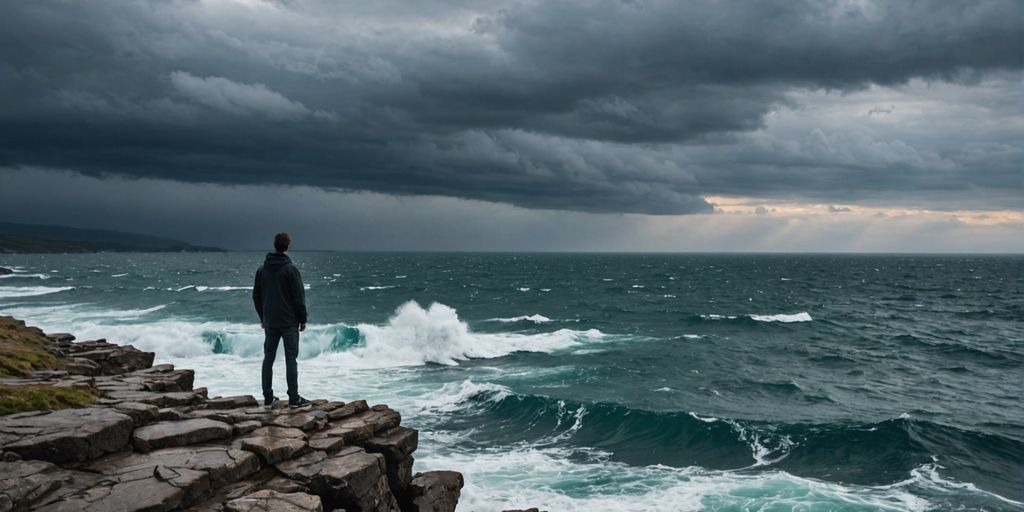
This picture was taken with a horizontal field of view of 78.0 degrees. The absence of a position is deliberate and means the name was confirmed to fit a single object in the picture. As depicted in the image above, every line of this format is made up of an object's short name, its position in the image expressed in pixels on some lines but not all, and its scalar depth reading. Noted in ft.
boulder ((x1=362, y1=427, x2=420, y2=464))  31.01
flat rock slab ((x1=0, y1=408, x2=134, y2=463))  23.08
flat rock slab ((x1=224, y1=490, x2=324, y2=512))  22.31
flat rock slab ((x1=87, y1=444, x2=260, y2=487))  23.70
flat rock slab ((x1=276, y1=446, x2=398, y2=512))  25.90
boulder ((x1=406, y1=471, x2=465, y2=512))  32.07
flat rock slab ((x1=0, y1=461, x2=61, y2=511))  20.17
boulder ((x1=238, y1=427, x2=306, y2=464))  26.40
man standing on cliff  32.45
